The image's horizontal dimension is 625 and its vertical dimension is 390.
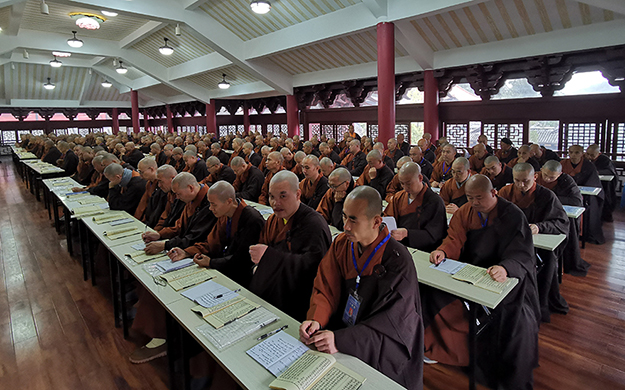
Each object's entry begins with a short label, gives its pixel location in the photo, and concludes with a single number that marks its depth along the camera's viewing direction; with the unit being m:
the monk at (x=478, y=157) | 7.83
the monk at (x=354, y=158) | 8.95
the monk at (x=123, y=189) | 5.24
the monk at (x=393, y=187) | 5.75
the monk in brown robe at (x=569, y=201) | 4.55
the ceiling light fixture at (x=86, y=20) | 9.53
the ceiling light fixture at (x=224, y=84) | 14.97
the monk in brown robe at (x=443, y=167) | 6.78
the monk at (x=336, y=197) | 4.23
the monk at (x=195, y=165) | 7.86
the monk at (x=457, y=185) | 4.70
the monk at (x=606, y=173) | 6.87
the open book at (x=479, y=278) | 2.45
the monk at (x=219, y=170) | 7.07
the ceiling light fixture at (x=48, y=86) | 19.11
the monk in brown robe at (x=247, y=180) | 6.67
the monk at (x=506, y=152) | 8.48
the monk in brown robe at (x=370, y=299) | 1.89
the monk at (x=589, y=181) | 5.75
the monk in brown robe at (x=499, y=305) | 2.68
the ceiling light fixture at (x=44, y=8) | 8.26
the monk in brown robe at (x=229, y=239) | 3.11
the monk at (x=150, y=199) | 4.87
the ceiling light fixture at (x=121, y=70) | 15.22
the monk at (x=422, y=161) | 7.48
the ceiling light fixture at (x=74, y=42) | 11.66
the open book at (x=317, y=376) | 1.58
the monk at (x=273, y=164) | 6.09
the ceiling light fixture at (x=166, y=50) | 11.22
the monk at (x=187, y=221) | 3.51
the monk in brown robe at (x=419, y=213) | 3.60
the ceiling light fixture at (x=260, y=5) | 7.41
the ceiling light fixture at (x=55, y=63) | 14.41
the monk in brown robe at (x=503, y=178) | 6.25
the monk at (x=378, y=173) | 5.94
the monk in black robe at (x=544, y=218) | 3.55
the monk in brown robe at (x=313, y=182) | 5.21
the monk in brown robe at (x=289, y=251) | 2.68
